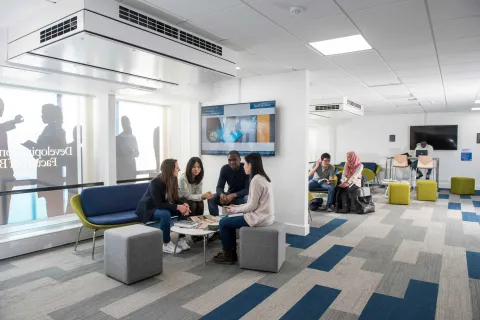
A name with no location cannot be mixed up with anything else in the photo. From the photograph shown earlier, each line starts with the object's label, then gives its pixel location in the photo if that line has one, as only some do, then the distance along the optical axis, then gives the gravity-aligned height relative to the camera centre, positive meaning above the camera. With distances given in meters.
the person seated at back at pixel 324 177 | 7.55 -0.64
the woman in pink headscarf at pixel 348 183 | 7.28 -0.74
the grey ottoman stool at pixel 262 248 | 3.78 -1.14
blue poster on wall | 11.46 -0.19
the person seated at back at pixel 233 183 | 5.46 -0.55
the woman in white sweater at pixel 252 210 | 3.85 -0.72
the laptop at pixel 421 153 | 11.76 -0.12
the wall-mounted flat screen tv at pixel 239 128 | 5.70 +0.40
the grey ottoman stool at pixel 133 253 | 3.46 -1.11
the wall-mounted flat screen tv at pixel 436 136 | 11.59 +0.48
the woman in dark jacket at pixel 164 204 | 4.58 -0.76
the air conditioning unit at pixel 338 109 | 8.41 +1.08
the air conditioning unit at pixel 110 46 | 2.78 +1.01
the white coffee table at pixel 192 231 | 3.96 -0.99
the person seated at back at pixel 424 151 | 11.43 -0.05
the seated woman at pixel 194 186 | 5.06 -0.56
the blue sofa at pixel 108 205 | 4.49 -0.81
